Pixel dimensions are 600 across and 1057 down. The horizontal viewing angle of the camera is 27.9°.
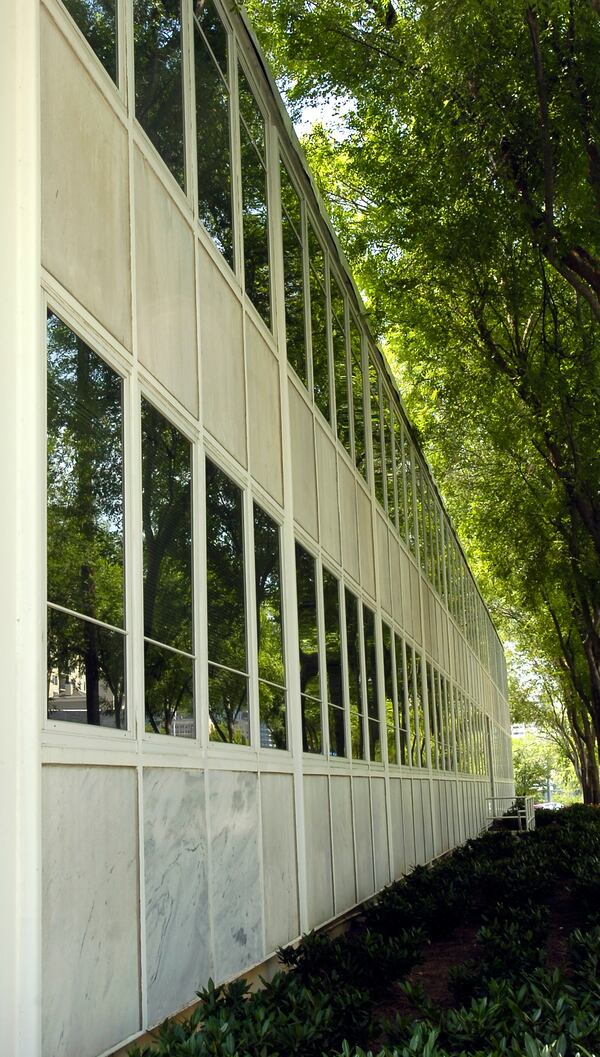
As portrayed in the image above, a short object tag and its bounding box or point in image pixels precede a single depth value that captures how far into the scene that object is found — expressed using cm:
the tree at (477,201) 1219
